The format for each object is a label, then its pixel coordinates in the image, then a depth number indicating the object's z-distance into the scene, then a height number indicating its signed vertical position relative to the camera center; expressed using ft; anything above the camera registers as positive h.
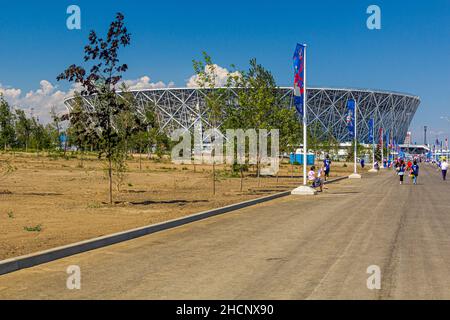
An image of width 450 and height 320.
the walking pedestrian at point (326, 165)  113.87 -3.54
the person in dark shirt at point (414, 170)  108.06 -4.49
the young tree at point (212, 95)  71.20 +8.37
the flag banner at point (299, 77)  71.61 +10.98
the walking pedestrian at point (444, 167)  123.05 -4.29
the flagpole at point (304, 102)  72.79 +7.40
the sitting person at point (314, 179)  79.20 -4.85
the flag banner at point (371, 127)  182.09 +8.92
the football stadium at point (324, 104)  476.95 +46.46
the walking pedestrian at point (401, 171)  105.22 -4.54
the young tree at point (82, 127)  52.01 +2.48
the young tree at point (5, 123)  195.21 +10.86
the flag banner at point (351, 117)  128.47 +8.98
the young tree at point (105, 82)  52.60 +7.36
